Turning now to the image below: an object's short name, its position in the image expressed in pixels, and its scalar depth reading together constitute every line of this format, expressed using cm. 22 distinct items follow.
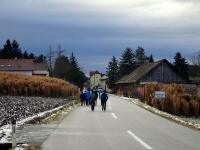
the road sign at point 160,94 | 5031
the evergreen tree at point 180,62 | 12950
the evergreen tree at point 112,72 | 16450
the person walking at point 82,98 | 5169
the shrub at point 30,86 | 6038
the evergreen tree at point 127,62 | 17162
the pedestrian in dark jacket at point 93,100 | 4082
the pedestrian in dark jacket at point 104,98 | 4031
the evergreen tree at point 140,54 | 18750
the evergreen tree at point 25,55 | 17350
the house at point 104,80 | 17168
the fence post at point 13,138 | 1632
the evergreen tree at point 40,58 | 19088
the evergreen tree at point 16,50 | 15912
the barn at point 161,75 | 9958
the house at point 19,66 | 13425
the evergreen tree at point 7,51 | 15546
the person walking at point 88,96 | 4966
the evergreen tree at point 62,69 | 13462
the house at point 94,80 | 13275
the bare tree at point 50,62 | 14725
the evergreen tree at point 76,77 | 13500
